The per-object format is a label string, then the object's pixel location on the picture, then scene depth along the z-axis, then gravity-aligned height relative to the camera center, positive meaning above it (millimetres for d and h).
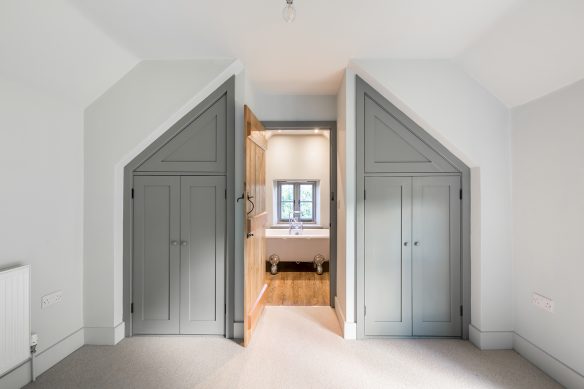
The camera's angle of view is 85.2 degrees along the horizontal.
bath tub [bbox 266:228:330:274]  5543 -930
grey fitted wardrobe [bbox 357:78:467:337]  2992 -332
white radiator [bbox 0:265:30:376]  2055 -819
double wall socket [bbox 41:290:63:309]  2471 -828
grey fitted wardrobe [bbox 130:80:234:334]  3016 -286
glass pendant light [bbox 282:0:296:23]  1510 +874
